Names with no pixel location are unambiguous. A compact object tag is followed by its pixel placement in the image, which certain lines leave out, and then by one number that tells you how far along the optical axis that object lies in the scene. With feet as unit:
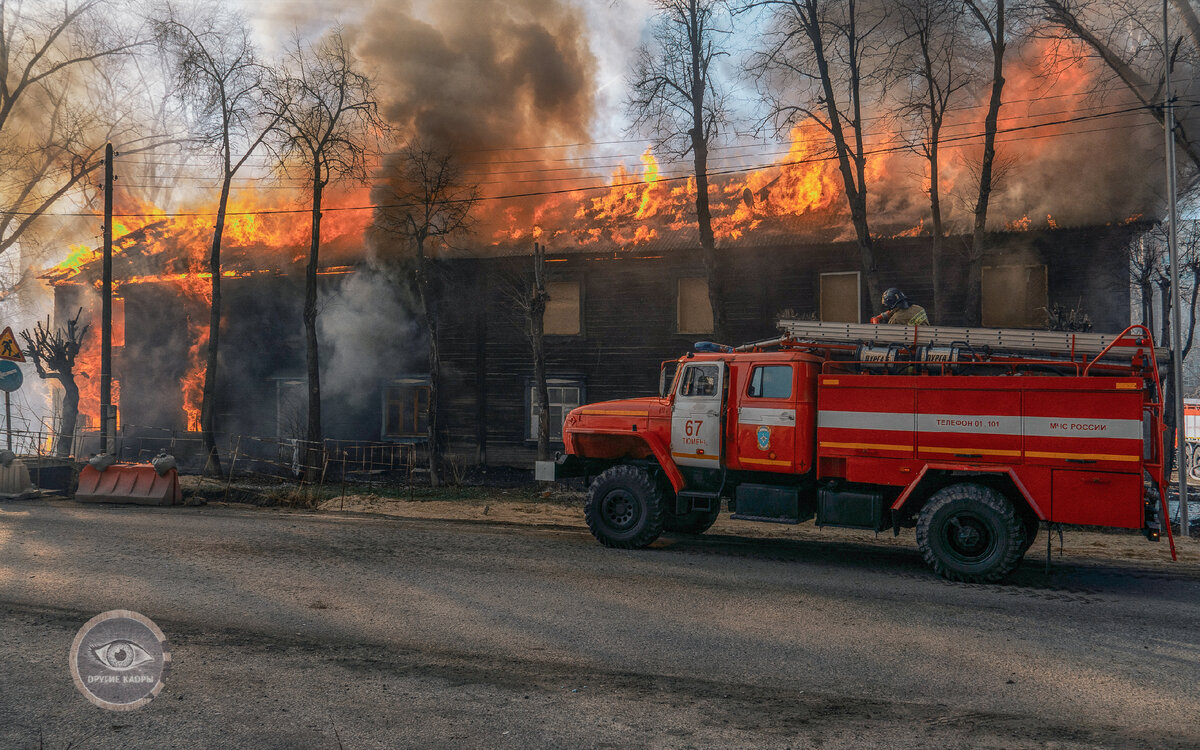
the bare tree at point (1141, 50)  55.26
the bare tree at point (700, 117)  61.16
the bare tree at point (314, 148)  72.28
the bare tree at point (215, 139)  74.13
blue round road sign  50.39
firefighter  33.65
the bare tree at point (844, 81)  56.24
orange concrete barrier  47.50
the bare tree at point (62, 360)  78.84
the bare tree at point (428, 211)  70.79
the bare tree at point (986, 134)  53.72
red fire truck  26.89
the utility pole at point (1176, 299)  39.99
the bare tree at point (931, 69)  55.88
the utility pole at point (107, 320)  63.72
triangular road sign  51.77
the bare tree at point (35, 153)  90.17
